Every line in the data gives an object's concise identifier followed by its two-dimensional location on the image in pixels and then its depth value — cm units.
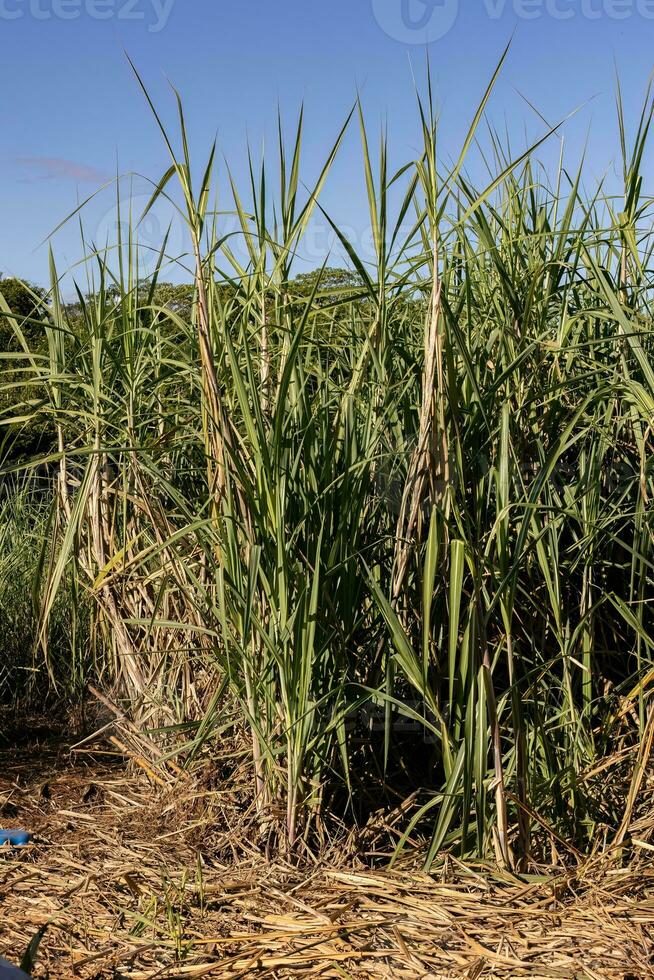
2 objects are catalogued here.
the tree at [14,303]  981
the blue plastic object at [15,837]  247
